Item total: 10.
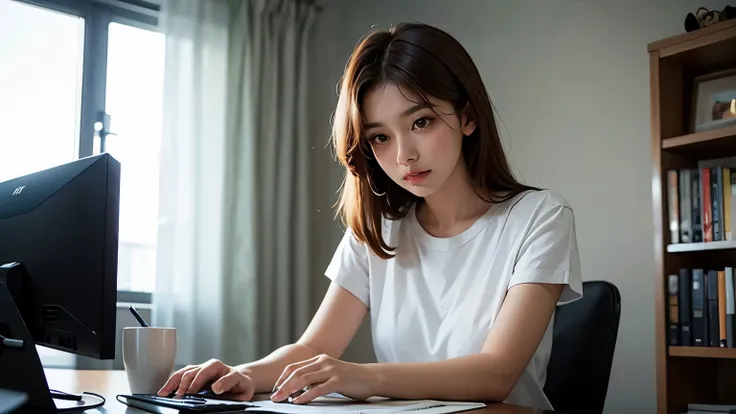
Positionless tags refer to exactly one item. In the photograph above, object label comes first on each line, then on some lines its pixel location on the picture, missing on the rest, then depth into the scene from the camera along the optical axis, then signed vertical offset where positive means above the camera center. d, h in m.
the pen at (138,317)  1.17 -0.11
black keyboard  0.84 -0.18
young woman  1.10 +0.01
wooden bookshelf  2.01 +0.25
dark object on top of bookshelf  2.07 +0.64
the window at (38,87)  2.73 +0.59
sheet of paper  0.85 -0.18
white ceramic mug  1.09 -0.16
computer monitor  0.88 -0.03
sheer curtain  2.94 +0.28
